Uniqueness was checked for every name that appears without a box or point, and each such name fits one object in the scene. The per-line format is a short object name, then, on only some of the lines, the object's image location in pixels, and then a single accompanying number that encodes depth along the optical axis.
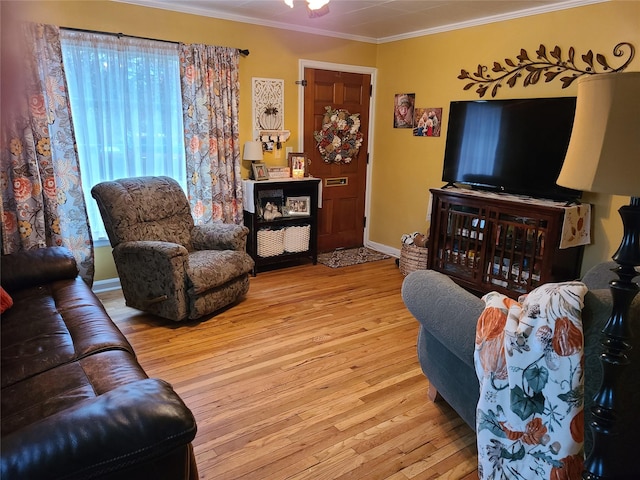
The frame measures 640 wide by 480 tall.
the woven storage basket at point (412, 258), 4.43
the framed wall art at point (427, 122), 4.53
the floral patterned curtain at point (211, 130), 4.00
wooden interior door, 4.88
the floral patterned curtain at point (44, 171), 3.29
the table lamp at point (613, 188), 1.22
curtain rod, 3.44
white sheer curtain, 3.54
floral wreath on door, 4.98
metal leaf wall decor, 3.30
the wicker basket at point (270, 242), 4.46
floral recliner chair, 3.19
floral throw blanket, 1.49
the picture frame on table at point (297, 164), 4.71
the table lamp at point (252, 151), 4.34
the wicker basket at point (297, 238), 4.63
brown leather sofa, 1.06
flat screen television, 3.46
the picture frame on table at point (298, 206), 4.77
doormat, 4.91
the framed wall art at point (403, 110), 4.81
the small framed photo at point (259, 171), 4.43
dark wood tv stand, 3.41
